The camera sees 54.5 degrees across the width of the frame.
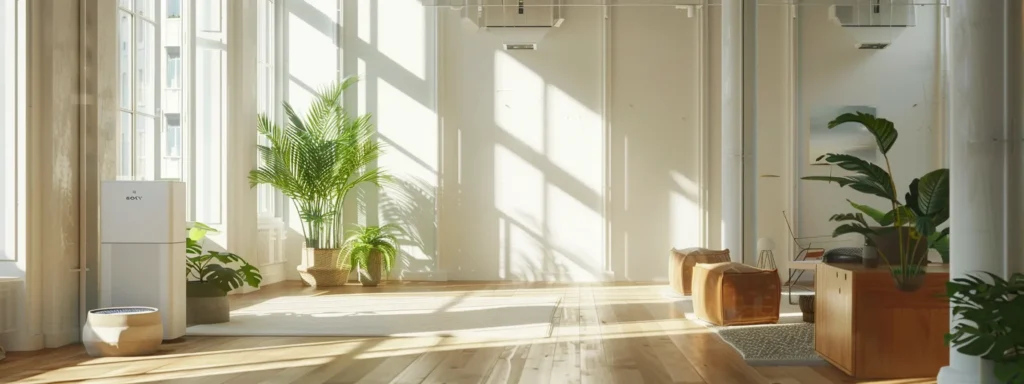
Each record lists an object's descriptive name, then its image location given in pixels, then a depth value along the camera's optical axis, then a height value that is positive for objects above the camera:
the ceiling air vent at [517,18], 11.05 +1.95
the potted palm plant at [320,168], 11.19 +0.28
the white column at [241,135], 10.31 +0.62
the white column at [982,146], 4.23 +0.18
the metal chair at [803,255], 10.92 -0.74
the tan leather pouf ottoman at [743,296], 7.34 -0.78
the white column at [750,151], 9.34 +0.37
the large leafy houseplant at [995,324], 3.88 -0.53
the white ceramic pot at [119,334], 5.98 -0.85
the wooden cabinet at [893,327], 5.05 -0.70
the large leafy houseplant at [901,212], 5.07 -0.13
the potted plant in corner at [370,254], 11.26 -0.70
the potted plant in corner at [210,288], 7.45 -0.71
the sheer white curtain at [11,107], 6.20 +0.55
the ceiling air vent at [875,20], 11.11 +1.92
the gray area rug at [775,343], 5.67 -0.98
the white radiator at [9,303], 6.09 -0.67
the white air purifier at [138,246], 6.59 -0.35
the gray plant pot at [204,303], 7.45 -0.83
